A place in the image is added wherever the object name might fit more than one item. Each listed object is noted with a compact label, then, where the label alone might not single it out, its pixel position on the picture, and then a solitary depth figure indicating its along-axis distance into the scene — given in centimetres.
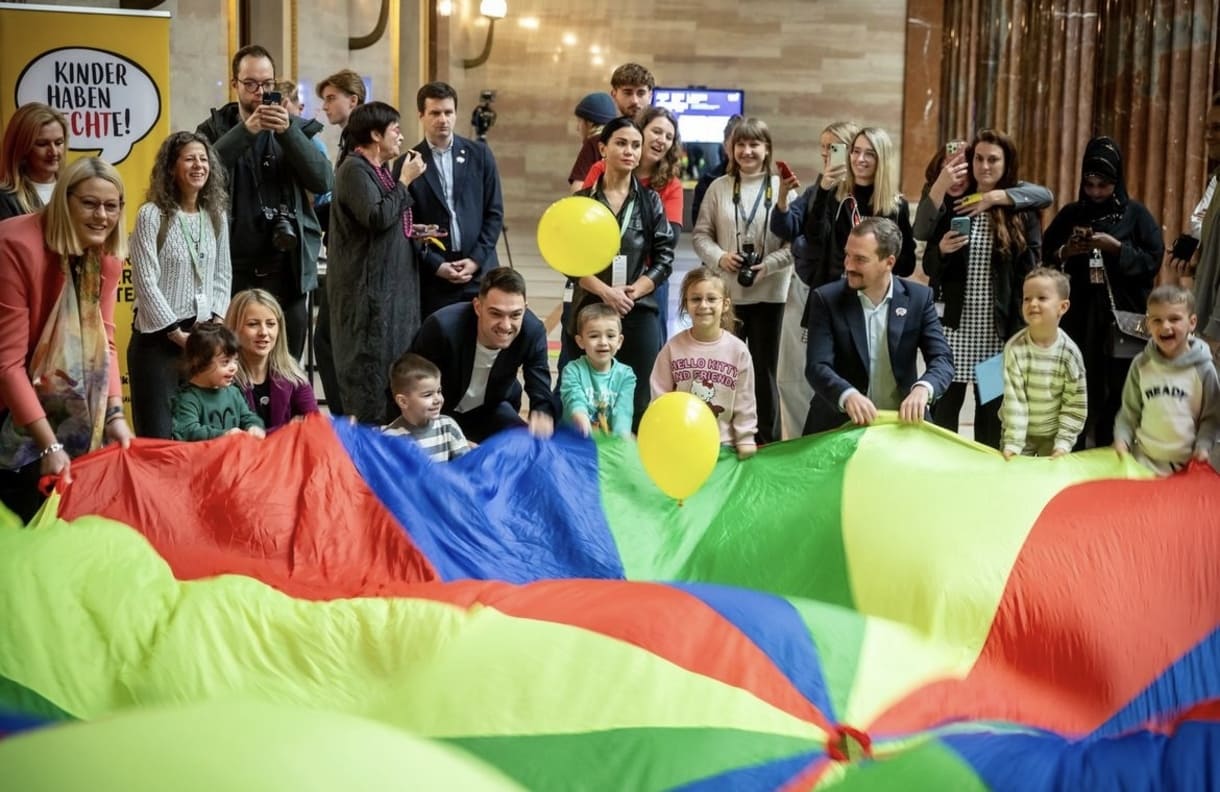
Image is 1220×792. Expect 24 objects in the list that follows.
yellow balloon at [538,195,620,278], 524
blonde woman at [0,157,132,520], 403
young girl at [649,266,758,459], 493
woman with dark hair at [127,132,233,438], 508
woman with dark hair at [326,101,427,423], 566
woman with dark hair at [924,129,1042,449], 564
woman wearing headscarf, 564
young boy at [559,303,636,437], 493
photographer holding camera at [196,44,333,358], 572
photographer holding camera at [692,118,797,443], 606
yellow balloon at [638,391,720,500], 431
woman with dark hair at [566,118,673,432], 559
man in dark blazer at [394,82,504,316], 592
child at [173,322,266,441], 464
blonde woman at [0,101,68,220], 497
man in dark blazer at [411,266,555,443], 508
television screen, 1493
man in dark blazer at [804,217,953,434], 502
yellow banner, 599
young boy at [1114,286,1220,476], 461
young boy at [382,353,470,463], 465
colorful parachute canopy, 295
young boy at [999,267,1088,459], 483
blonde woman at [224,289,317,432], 495
